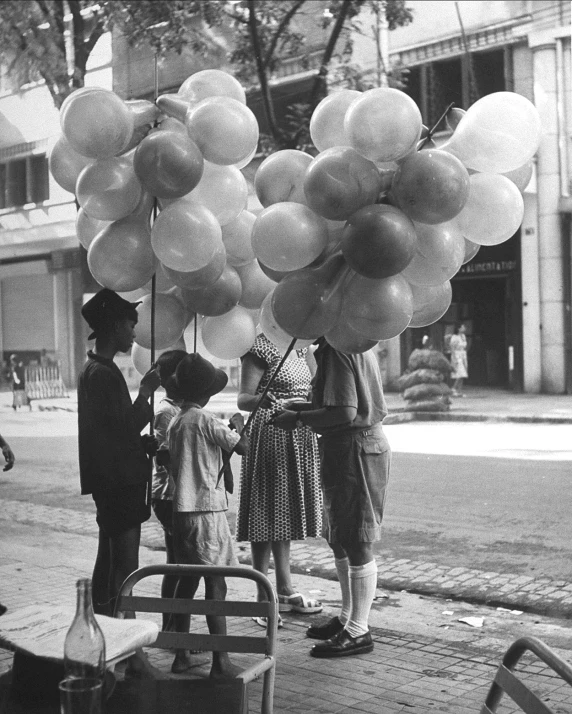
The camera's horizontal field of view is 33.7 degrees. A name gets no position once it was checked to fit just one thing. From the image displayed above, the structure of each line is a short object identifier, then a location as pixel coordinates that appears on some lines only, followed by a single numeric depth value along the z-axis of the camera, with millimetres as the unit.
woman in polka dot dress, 5512
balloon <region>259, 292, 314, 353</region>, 4332
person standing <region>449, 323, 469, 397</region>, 22109
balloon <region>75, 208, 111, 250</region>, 4445
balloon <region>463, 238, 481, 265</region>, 4328
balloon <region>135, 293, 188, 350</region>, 4652
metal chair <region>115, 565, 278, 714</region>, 2783
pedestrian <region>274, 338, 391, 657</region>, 4746
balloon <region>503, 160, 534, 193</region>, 4348
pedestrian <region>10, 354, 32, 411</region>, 23703
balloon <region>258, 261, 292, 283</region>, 4210
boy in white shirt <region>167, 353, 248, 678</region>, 4621
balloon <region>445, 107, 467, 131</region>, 4301
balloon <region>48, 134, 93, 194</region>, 4258
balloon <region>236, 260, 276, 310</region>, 4699
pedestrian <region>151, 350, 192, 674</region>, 4700
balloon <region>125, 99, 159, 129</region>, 4125
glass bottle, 2107
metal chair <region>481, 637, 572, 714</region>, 2072
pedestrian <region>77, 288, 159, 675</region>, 4445
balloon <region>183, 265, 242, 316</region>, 4453
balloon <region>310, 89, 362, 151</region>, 4203
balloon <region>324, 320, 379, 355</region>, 4047
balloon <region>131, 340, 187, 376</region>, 4980
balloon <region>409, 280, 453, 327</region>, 4238
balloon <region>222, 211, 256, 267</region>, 4551
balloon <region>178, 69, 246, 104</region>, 4453
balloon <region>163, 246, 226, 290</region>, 4168
